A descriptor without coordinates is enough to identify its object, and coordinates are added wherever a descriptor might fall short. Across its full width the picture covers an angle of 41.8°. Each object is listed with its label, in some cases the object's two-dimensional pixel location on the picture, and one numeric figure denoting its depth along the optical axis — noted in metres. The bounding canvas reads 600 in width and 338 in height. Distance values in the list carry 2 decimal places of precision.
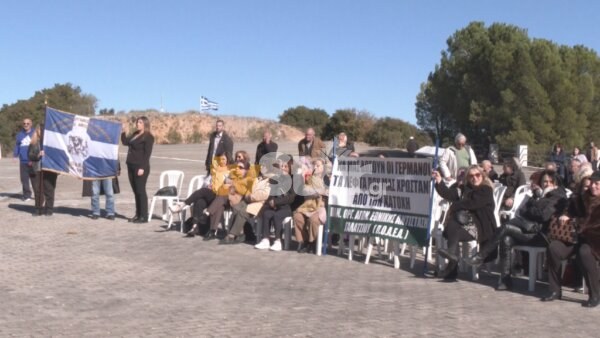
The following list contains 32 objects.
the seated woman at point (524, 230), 9.05
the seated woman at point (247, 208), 12.38
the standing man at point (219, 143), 14.77
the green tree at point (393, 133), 58.09
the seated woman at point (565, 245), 8.49
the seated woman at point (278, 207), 11.92
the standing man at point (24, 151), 17.86
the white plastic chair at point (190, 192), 13.50
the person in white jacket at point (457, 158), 13.30
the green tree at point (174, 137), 71.66
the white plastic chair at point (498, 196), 10.82
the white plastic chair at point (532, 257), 9.04
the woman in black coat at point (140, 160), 14.53
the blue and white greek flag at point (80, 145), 15.22
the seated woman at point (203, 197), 13.02
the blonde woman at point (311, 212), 11.53
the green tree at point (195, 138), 69.86
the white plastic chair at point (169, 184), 14.35
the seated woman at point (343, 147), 13.33
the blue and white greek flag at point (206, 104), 49.08
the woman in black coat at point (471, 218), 9.50
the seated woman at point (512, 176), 12.08
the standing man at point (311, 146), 14.05
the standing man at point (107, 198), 15.16
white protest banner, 10.39
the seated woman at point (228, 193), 12.69
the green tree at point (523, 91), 42.47
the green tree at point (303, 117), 90.00
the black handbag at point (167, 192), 14.48
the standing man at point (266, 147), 15.04
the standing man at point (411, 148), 13.38
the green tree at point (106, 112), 86.99
